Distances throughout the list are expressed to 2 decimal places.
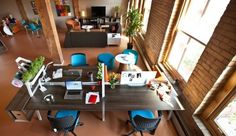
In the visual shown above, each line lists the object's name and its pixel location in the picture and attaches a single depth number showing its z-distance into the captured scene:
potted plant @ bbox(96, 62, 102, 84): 2.64
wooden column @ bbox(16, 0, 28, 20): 8.06
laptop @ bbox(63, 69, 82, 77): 3.09
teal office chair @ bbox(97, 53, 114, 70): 4.20
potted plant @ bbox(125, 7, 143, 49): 5.32
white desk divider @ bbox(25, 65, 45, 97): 2.41
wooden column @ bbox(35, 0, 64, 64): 3.87
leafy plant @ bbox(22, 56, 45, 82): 2.33
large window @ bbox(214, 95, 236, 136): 1.88
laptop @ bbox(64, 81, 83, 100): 2.58
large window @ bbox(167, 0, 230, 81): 2.19
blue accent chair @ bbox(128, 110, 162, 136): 2.15
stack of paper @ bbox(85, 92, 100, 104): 2.50
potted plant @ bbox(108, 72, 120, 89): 2.74
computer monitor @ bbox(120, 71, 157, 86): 2.70
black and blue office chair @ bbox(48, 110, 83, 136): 2.08
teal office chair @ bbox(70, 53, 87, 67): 3.73
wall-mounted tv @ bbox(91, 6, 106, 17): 8.59
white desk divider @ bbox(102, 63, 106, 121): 2.37
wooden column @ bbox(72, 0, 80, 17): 8.36
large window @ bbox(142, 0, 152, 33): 5.41
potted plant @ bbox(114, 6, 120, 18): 8.66
